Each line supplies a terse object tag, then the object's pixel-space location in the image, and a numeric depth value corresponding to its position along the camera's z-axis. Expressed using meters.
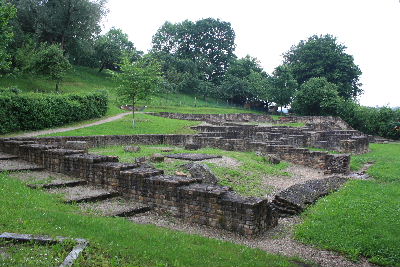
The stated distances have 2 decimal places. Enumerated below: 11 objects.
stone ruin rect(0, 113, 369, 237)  7.83
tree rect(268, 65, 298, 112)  54.59
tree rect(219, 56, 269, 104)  58.84
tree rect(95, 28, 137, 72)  54.38
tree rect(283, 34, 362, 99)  58.59
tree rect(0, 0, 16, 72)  16.86
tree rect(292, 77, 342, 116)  48.59
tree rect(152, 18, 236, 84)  71.69
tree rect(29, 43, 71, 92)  36.25
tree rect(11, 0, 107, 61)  45.06
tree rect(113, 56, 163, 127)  26.09
